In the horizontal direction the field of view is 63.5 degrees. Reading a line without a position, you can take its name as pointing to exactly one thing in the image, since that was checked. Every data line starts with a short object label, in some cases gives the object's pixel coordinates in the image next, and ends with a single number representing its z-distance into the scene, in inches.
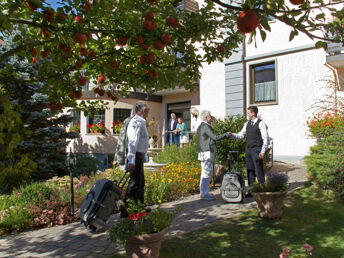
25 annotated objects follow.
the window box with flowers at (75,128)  627.3
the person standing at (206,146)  240.2
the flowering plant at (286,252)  88.8
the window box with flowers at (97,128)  616.8
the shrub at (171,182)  256.2
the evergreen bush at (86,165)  372.8
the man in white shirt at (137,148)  176.6
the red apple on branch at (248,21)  77.9
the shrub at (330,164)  236.4
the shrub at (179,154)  390.9
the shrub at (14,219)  195.6
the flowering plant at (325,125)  254.7
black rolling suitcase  156.7
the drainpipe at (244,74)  514.6
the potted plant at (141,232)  118.4
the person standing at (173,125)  532.3
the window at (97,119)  635.5
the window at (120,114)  644.9
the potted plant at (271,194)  184.2
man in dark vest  232.3
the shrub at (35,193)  224.5
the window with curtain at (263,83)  488.4
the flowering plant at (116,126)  612.1
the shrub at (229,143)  359.3
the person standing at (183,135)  504.4
